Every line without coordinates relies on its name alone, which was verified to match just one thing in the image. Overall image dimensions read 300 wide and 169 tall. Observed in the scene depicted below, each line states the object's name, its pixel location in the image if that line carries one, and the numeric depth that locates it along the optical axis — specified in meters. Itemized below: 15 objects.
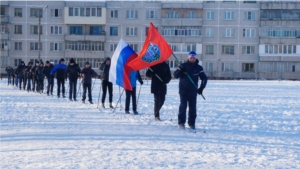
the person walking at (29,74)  28.97
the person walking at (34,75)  27.83
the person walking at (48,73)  24.98
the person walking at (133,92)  15.17
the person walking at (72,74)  21.02
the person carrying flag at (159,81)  13.58
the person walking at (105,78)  17.64
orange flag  13.56
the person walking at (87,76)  19.88
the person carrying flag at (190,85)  11.48
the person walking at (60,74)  23.09
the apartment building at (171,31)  70.81
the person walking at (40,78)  27.15
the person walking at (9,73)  41.67
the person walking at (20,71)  32.18
